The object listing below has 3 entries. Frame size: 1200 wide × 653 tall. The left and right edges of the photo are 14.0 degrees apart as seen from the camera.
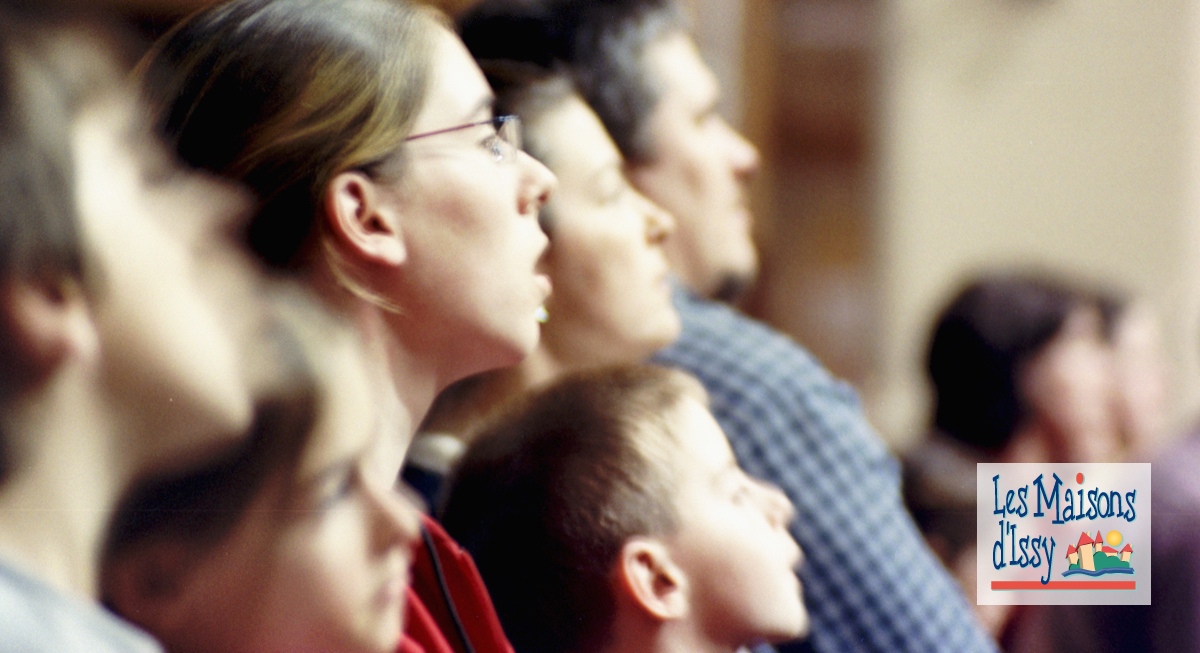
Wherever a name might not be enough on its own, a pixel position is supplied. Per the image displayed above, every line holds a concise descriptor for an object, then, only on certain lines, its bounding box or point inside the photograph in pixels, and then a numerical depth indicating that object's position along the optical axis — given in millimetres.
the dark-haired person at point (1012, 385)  4797
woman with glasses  3294
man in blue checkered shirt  3724
